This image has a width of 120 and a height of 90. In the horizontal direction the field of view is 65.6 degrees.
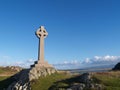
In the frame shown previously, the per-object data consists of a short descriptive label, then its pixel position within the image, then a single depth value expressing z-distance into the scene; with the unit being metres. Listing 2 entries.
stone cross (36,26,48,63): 14.16
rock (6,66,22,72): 27.94
